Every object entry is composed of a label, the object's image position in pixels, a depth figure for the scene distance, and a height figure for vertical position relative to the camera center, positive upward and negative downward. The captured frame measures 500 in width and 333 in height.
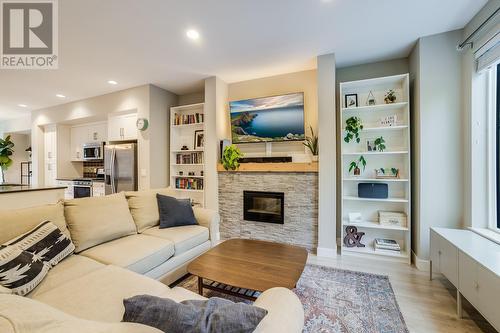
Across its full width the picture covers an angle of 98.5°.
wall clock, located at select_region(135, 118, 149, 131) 4.02 +0.80
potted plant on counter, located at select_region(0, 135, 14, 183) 5.20 +0.33
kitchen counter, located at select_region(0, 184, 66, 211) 2.84 -0.43
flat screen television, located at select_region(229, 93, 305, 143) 3.46 +0.79
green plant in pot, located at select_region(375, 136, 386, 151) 2.91 +0.29
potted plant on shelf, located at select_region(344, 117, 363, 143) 2.95 +0.52
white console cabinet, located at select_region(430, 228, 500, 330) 1.41 -0.78
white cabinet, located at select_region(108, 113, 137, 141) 4.33 +0.81
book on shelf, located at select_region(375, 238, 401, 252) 2.84 -1.07
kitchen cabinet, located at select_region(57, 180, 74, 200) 4.99 -0.53
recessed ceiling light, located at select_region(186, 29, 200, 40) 2.46 +1.54
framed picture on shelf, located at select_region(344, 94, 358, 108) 3.14 +0.96
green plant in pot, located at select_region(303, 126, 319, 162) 3.28 +0.33
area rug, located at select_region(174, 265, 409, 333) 1.65 -1.23
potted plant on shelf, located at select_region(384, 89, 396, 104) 2.97 +0.94
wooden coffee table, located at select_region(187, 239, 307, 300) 1.60 -0.85
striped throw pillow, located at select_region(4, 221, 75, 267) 1.47 -0.55
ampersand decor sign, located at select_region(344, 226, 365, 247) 3.05 -1.03
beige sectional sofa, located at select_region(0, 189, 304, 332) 0.62 -0.72
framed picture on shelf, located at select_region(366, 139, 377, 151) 3.08 +0.29
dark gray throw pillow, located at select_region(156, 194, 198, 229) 2.54 -0.56
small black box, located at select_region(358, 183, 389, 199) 2.90 -0.35
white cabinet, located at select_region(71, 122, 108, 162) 5.39 +0.79
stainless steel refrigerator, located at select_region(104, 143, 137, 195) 4.15 -0.04
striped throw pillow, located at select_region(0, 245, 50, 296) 1.20 -0.62
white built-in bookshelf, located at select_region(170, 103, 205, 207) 4.17 +0.24
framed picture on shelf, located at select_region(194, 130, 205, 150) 4.19 +0.52
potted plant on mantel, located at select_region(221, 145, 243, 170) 3.55 +0.14
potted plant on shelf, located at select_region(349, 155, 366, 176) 3.06 +0.01
